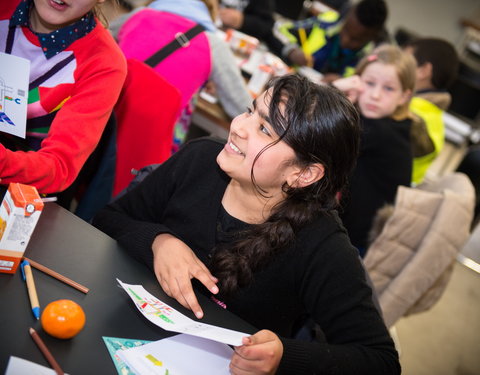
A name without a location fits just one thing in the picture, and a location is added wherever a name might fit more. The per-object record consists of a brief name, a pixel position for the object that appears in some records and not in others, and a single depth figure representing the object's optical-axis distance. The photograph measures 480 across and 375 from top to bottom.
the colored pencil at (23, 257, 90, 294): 0.90
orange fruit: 0.77
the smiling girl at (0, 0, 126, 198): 1.28
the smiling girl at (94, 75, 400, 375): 1.11
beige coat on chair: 1.96
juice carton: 0.82
